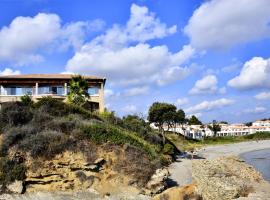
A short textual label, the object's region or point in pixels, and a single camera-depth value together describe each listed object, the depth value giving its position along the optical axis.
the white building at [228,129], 82.77
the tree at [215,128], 81.29
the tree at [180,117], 47.24
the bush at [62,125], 17.33
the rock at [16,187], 14.46
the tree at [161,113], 46.12
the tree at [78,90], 28.14
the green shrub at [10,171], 14.73
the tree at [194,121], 89.30
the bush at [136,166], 15.97
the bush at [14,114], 17.58
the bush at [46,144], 15.76
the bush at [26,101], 20.49
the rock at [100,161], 15.95
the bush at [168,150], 27.99
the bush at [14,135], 15.87
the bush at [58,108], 20.16
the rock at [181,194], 10.93
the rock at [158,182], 15.48
